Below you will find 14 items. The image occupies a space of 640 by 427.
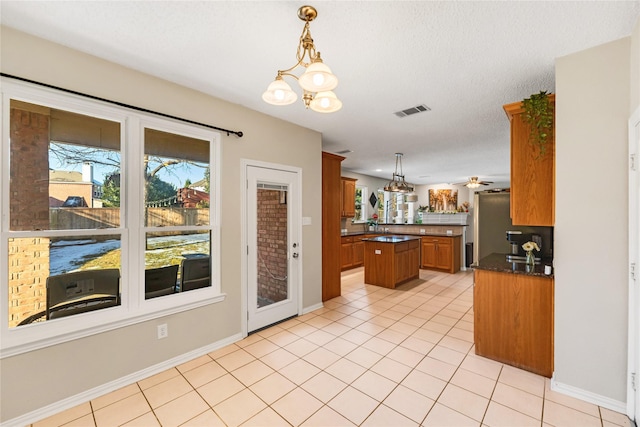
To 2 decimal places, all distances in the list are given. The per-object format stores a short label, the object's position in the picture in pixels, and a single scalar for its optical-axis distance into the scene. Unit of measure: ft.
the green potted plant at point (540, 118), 7.59
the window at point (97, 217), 6.21
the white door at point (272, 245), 10.66
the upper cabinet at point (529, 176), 7.90
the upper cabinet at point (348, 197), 23.29
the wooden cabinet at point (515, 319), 7.77
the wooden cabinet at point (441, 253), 21.04
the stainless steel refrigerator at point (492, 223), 13.34
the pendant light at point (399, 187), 17.69
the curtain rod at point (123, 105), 6.15
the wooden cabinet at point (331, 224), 14.39
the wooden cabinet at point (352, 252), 22.65
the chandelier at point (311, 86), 4.62
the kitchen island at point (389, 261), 16.98
